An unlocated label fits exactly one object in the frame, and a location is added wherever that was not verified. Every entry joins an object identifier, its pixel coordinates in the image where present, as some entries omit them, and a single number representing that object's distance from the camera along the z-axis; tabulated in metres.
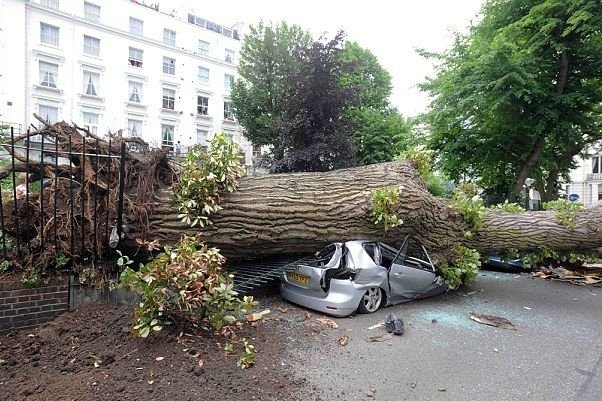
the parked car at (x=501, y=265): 9.29
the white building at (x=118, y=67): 23.55
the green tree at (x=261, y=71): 16.88
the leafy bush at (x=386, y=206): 5.05
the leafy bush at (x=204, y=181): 4.26
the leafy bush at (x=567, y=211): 6.89
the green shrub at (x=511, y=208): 7.35
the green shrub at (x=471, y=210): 6.40
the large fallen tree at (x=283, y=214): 4.00
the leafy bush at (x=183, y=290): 3.23
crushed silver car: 4.93
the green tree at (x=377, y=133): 14.81
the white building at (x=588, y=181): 35.47
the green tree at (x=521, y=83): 9.55
